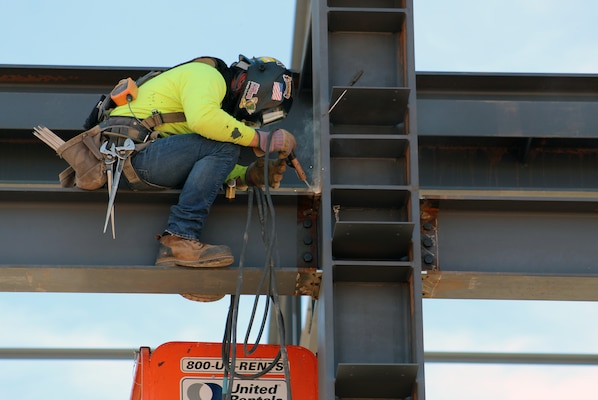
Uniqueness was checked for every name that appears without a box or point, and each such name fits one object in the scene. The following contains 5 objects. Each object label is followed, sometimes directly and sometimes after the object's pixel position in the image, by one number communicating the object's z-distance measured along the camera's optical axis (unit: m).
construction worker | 13.84
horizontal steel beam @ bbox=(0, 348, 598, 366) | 29.22
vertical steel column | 13.11
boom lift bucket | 13.97
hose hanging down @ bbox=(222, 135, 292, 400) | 13.27
